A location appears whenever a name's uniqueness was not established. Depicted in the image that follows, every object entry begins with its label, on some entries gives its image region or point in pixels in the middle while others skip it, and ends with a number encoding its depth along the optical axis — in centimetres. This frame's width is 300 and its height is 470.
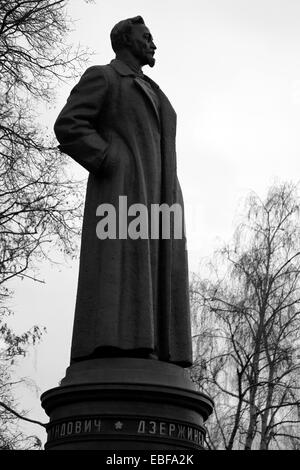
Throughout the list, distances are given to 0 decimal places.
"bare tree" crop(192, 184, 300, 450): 2011
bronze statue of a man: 668
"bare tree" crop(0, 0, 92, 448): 1410
